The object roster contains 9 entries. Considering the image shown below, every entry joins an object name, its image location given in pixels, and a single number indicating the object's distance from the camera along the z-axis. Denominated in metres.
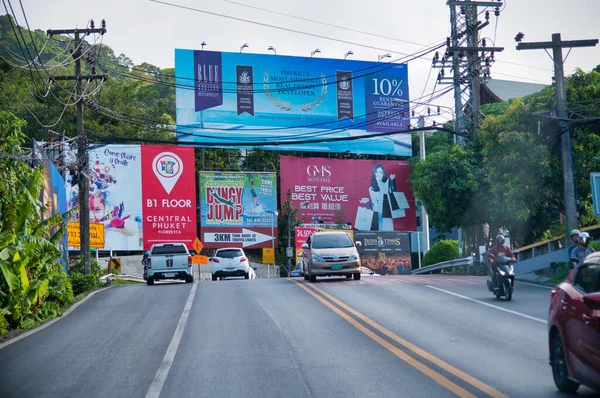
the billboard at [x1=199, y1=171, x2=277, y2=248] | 58.09
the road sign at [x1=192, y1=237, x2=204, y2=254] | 51.19
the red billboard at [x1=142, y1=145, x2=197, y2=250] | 55.22
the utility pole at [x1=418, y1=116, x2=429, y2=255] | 48.16
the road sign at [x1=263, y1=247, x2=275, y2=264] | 58.31
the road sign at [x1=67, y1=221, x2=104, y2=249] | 43.16
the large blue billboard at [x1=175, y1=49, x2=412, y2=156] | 56.19
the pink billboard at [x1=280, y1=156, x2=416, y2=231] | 60.97
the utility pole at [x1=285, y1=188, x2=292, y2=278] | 59.49
